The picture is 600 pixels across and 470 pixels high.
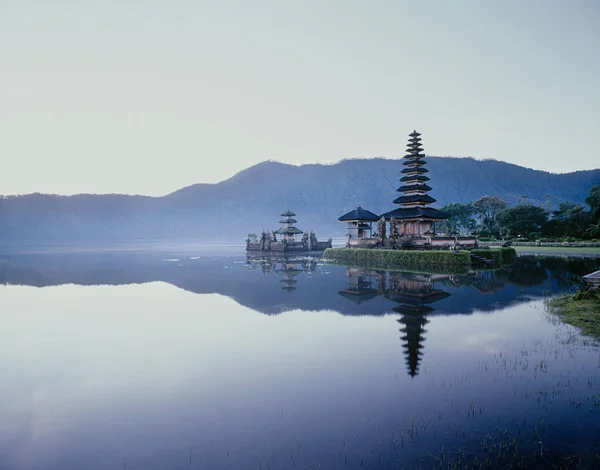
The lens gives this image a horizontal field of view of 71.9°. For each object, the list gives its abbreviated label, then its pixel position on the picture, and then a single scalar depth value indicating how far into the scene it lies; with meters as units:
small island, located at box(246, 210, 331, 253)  83.06
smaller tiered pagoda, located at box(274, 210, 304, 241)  86.06
